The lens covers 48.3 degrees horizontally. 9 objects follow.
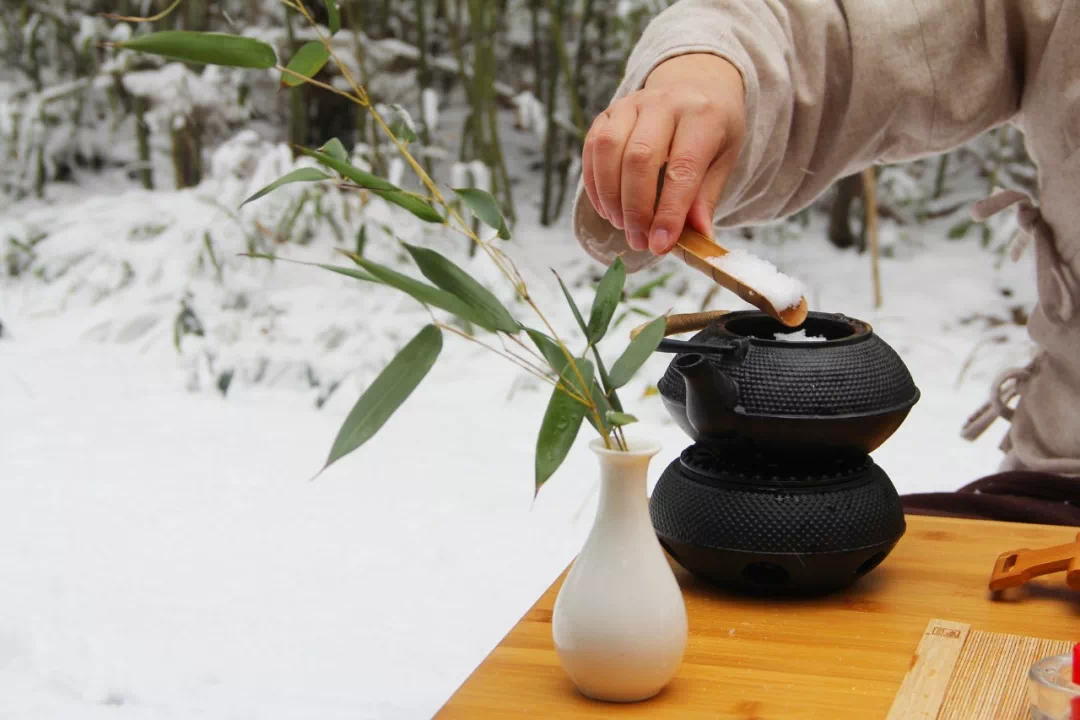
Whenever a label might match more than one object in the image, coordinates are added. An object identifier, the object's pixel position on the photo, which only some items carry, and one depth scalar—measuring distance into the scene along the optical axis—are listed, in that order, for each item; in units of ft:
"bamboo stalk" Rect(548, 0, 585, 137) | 10.73
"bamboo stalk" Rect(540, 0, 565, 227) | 11.68
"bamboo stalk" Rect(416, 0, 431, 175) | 11.57
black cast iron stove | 2.40
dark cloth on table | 3.26
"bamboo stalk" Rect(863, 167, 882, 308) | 9.86
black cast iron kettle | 2.39
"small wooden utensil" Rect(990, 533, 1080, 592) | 2.58
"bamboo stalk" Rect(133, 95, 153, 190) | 11.90
